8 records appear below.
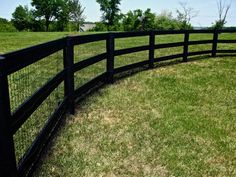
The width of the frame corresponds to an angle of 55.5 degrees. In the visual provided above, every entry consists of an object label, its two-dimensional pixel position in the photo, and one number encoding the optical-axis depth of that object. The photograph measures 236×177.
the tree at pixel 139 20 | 68.90
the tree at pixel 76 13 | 57.36
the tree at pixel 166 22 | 66.10
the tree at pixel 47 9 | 67.73
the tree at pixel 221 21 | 46.44
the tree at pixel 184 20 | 60.96
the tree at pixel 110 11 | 63.02
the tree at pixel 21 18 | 68.90
